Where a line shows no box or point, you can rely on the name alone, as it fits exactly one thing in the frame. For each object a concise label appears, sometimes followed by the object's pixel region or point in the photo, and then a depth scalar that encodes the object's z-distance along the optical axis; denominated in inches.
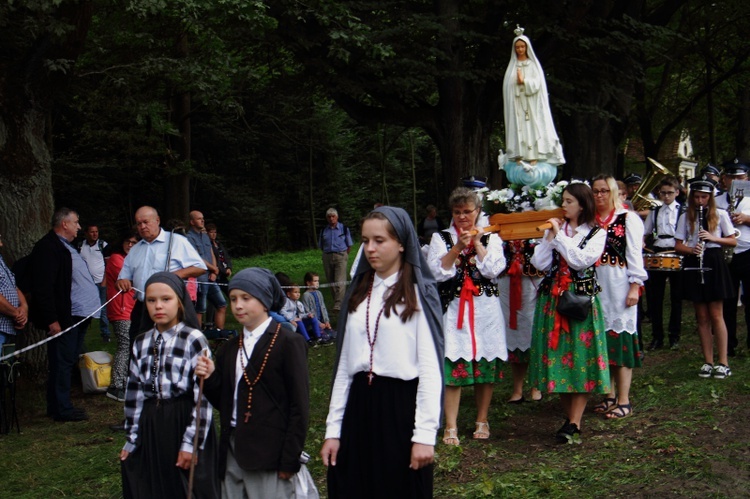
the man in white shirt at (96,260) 572.1
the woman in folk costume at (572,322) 260.1
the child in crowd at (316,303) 532.4
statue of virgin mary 346.6
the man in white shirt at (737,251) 370.6
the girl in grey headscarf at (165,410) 175.0
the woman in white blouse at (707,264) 339.6
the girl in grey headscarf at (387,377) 147.3
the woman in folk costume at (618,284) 282.7
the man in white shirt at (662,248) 409.7
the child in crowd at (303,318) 505.4
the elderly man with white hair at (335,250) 655.8
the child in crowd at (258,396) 164.6
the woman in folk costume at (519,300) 315.6
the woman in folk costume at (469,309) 264.2
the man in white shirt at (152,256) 313.4
